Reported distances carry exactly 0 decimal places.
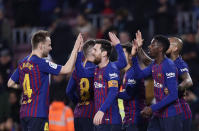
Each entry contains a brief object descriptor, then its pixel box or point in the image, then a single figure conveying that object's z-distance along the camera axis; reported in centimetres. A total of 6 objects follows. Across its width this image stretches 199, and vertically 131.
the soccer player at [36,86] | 1691
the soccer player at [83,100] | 1806
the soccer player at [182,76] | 1747
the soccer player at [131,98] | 1817
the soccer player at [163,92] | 1664
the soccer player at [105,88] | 1593
